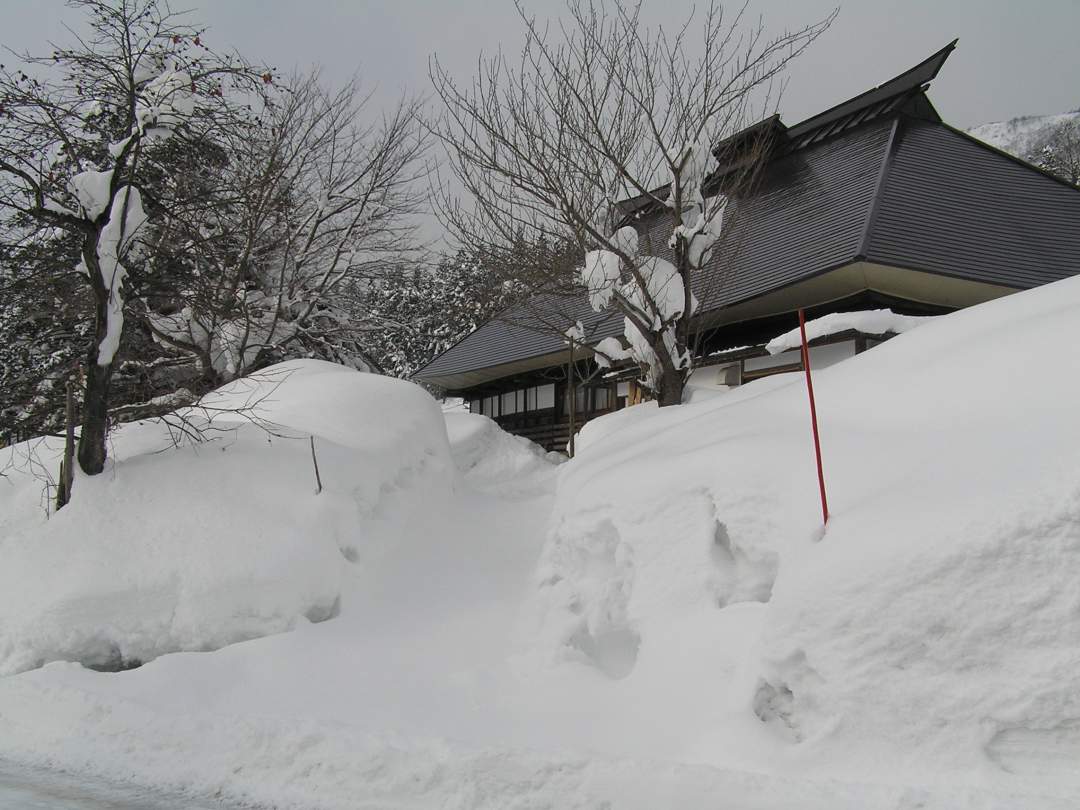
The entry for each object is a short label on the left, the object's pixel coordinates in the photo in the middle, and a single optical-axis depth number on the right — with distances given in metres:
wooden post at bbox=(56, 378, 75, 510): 6.67
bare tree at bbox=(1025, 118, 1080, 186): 34.66
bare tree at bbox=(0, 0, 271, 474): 6.74
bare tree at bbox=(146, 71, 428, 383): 13.60
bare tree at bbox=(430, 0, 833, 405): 9.54
